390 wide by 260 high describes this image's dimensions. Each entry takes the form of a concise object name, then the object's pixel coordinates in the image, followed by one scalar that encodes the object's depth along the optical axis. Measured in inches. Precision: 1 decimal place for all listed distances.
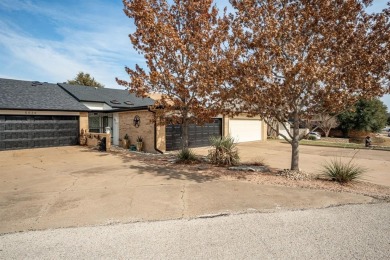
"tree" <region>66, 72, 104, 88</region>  1720.0
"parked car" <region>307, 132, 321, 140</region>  1314.6
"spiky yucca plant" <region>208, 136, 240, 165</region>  454.0
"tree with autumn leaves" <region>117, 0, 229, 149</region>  488.1
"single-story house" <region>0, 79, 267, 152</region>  650.8
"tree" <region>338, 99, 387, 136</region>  1402.6
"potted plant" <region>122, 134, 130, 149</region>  730.2
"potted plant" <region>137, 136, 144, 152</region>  687.5
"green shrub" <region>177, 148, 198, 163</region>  485.9
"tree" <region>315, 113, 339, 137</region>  1505.2
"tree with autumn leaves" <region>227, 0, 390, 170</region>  321.1
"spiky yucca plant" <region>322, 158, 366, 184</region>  327.3
